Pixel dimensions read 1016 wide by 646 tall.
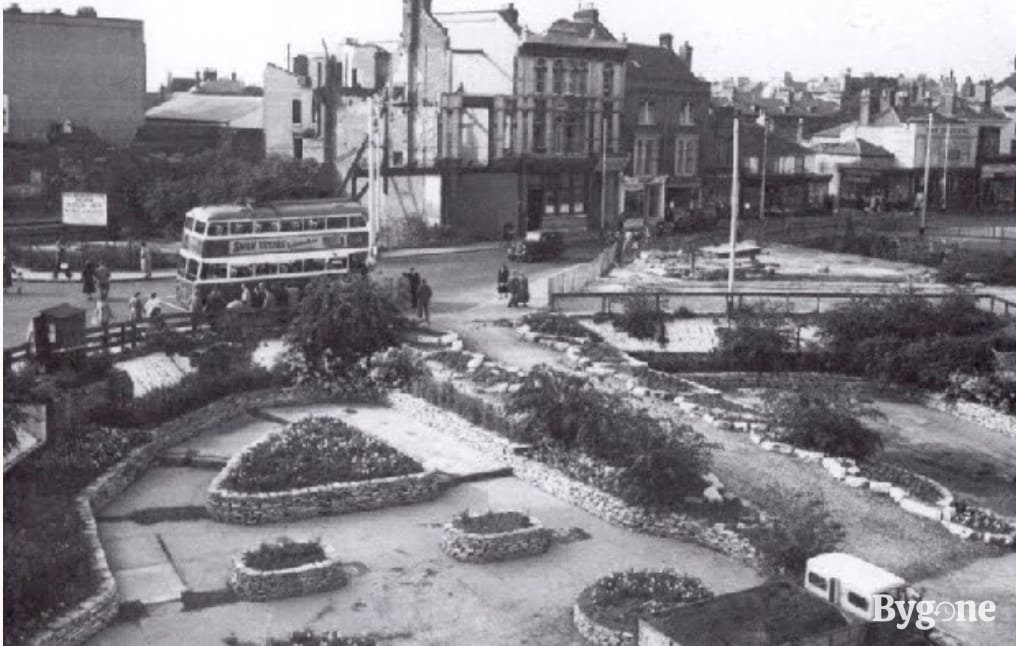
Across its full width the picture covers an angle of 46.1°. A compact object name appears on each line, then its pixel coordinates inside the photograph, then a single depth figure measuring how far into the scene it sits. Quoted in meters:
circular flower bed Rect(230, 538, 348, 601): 18.83
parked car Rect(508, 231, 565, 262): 56.12
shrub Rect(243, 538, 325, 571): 19.25
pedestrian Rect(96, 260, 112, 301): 35.96
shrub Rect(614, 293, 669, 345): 38.91
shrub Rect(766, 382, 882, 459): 26.20
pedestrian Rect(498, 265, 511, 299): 44.78
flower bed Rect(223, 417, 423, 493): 23.31
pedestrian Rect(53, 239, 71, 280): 45.54
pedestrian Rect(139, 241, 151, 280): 46.72
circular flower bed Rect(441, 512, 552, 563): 20.75
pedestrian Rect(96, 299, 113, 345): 34.75
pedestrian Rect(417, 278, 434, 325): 38.34
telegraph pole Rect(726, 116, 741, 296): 41.22
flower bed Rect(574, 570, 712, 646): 17.30
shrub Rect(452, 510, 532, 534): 21.08
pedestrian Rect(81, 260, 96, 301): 41.12
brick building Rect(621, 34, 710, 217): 74.56
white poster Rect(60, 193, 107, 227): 53.22
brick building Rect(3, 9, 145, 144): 61.91
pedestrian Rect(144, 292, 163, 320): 35.62
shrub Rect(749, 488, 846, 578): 19.16
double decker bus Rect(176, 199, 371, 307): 38.31
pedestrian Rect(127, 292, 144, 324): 35.42
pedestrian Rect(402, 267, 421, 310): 40.28
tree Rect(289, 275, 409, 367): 31.89
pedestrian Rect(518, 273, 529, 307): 43.12
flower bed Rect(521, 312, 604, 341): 38.06
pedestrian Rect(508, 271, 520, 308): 43.00
